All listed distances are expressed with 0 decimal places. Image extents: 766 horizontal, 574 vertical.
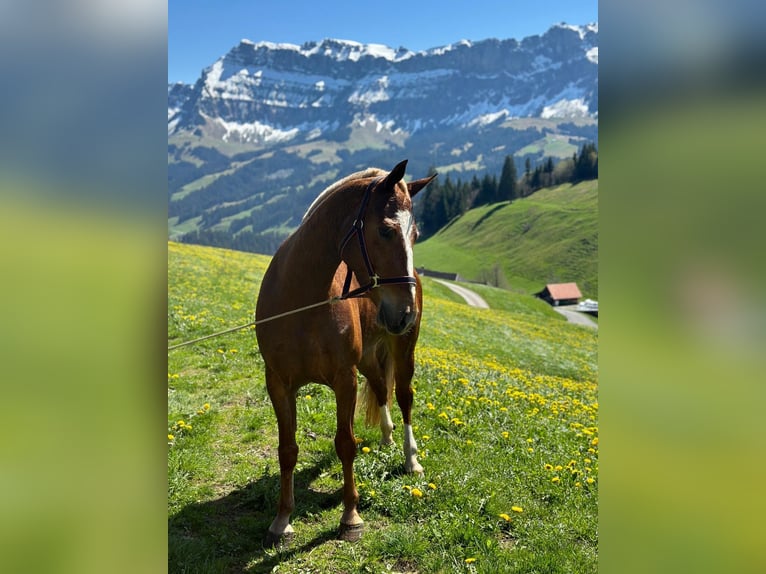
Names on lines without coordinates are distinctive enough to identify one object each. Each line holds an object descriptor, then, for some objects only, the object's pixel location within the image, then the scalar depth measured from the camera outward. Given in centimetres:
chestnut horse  473
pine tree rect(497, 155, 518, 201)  15025
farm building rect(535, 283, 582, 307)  9431
